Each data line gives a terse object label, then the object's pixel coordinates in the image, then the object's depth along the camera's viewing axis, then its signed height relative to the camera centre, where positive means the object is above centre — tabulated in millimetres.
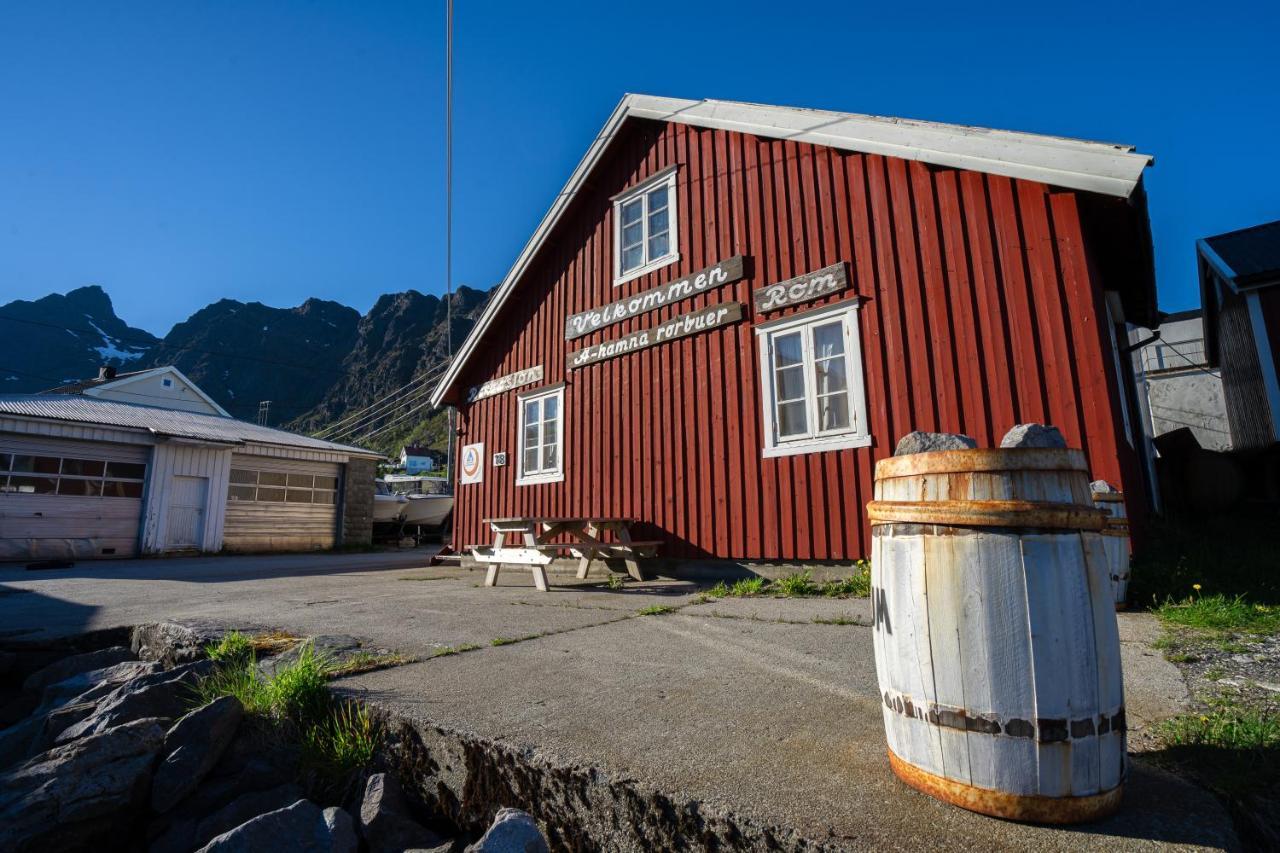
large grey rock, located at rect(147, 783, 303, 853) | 2176 -962
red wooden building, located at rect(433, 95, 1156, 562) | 5512 +2371
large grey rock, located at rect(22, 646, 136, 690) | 3871 -760
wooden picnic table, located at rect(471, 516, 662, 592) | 6828 -140
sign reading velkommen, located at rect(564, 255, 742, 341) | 7695 +3116
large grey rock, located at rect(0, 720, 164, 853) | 2164 -882
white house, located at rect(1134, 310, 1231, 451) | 19812 +4454
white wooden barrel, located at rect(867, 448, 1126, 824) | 1418 -271
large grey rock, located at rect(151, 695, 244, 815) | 2402 -813
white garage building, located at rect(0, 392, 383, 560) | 14859 +1602
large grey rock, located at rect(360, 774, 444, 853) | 1963 -908
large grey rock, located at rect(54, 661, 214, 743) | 2816 -734
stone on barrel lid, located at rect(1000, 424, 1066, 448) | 1665 +235
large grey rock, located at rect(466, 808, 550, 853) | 1598 -768
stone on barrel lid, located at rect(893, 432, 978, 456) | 1755 +237
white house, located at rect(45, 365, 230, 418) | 29750 +7585
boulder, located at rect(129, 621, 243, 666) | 3893 -630
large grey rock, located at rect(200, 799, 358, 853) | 1783 -851
